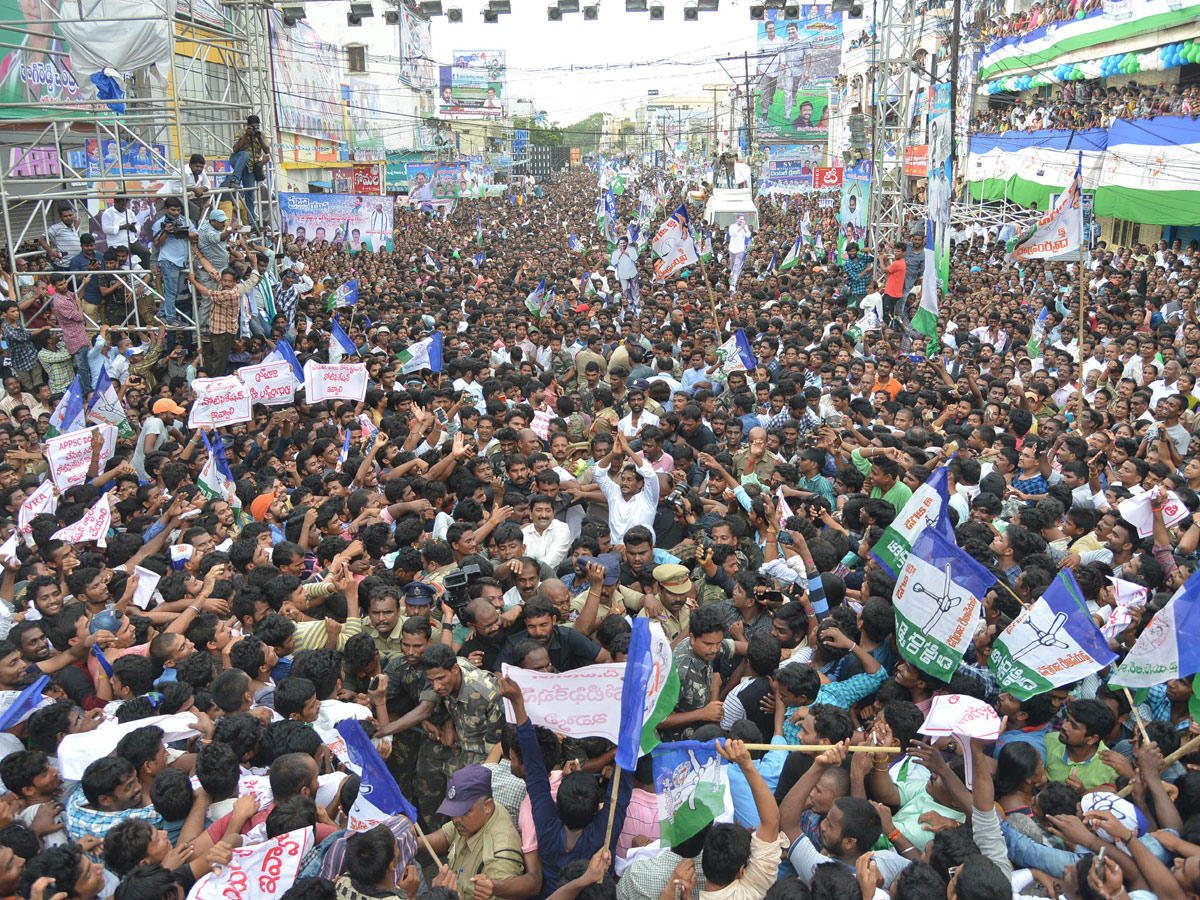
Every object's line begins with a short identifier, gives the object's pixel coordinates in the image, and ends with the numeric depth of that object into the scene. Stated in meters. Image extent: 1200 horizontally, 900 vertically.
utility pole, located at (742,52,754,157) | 41.73
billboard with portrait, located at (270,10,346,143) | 32.31
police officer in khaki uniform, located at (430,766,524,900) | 3.72
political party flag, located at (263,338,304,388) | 9.48
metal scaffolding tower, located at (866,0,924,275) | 17.83
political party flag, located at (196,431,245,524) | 7.23
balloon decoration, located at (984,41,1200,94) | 23.73
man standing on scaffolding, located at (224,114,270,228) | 13.80
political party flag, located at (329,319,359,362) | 11.09
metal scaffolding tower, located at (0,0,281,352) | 12.16
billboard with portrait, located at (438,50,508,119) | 81.69
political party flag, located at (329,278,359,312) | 15.08
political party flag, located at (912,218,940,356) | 13.38
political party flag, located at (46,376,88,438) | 8.40
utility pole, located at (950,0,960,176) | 17.52
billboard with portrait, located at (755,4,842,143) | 57.84
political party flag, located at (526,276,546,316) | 15.67
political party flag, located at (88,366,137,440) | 9.05
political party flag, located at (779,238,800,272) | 20.64
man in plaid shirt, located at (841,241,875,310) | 18.30
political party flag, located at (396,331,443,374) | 10.54
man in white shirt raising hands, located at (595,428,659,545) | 6.68
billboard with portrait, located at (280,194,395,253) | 20.72
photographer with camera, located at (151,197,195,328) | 11.89
